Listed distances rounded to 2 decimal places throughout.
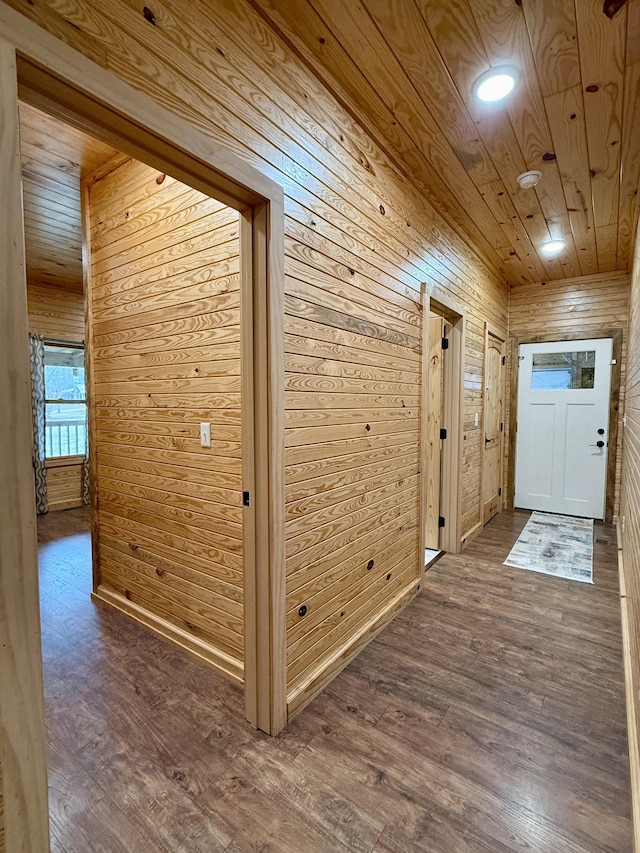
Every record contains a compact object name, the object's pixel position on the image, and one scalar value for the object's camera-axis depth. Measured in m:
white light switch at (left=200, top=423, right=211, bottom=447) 1.97
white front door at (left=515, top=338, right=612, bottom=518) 4.52
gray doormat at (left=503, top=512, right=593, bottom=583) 3.22
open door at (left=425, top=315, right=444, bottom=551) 3.54
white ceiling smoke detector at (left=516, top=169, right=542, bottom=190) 2.53
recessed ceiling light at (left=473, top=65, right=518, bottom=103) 1.73
